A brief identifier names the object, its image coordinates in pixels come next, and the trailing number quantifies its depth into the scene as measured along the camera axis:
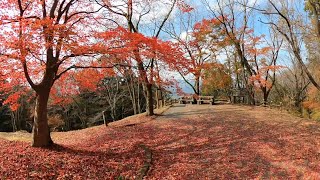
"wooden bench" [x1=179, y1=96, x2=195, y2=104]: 24.88
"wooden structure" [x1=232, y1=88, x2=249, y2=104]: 25.43
